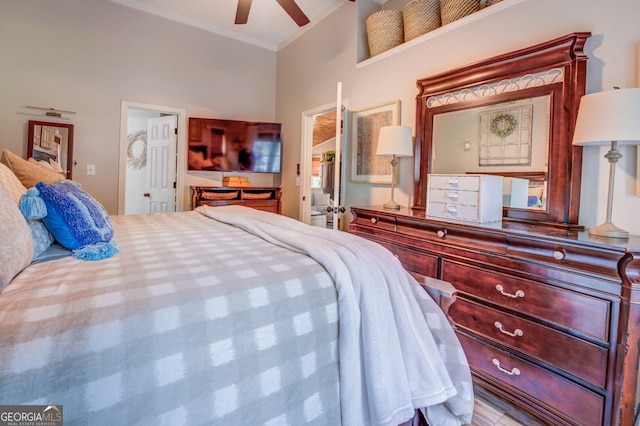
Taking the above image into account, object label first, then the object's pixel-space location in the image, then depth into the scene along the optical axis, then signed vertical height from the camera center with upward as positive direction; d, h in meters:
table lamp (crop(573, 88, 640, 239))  1.26 +0.37
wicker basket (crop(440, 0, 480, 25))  2.22 +1.46
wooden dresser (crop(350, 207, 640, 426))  1.17 -0.48
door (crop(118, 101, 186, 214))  3.57 +0.50
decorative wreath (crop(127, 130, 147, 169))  5.02 +0.69
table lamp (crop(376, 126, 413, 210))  2.40 +0.47
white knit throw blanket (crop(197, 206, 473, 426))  0.95 -0.48
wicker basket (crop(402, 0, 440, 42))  2.48 +1.55
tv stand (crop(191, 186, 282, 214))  3.74 -0.01
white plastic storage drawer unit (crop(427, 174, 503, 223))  1.71 +0.04
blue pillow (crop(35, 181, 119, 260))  1.07 -0.13
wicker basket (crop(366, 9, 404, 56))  2.77 +1.60
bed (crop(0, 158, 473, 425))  0.62 -0.36
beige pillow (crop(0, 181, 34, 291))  0.76 -0.14
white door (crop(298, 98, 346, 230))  3.63 +0.44
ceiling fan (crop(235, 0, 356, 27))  2.44 +1.56
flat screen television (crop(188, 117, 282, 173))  3.92 +0.67
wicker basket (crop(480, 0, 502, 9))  2.10 +1.43
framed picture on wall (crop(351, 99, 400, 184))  2.81 +0.60
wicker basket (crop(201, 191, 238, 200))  3.75 +0.00
